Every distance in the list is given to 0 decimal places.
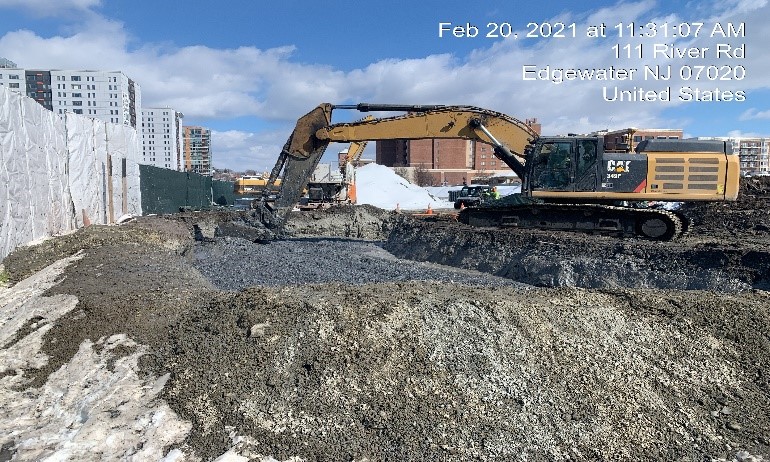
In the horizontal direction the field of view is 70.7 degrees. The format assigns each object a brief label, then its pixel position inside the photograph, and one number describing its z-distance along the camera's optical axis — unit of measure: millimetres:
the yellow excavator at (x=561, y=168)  11117
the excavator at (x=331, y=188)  22031
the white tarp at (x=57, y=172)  10398
